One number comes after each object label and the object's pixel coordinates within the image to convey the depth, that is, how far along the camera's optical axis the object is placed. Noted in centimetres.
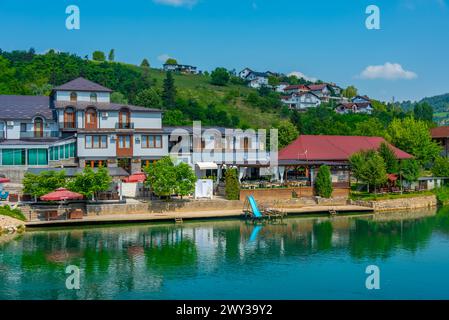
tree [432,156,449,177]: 5331
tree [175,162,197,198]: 3916
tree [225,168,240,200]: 4206
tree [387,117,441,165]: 5881
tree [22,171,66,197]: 3588
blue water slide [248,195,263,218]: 3906
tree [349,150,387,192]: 4588
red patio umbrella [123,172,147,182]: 4084
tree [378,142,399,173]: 4938
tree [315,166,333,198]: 4475
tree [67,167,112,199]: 3644
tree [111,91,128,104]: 7515
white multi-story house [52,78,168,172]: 4531
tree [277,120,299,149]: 6569
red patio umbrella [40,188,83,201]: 3431
